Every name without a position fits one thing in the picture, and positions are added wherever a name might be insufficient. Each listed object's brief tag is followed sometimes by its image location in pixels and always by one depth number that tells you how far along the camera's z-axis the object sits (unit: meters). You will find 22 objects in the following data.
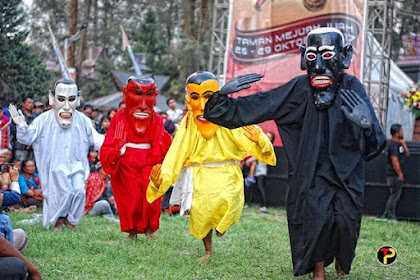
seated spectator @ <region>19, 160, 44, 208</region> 11.54
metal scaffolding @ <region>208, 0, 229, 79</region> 17.11
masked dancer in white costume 9.02
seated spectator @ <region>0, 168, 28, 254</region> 6.13
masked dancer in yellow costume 7.25
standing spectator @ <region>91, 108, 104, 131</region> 12.87
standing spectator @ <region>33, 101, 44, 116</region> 12.73
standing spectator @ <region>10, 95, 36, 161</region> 11.92
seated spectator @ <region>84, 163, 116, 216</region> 11.30
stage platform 12.37
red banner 15.84
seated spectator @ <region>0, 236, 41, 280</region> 4.47
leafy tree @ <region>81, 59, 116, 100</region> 32.16
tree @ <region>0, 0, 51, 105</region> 15.59
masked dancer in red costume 8.34
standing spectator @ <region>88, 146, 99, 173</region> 12.38
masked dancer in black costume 6.07
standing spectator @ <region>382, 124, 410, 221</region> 11.98
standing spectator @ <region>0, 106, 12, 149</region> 11.07
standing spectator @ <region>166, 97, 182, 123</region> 15.38
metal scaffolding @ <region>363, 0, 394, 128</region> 15.64
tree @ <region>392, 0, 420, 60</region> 32.38
